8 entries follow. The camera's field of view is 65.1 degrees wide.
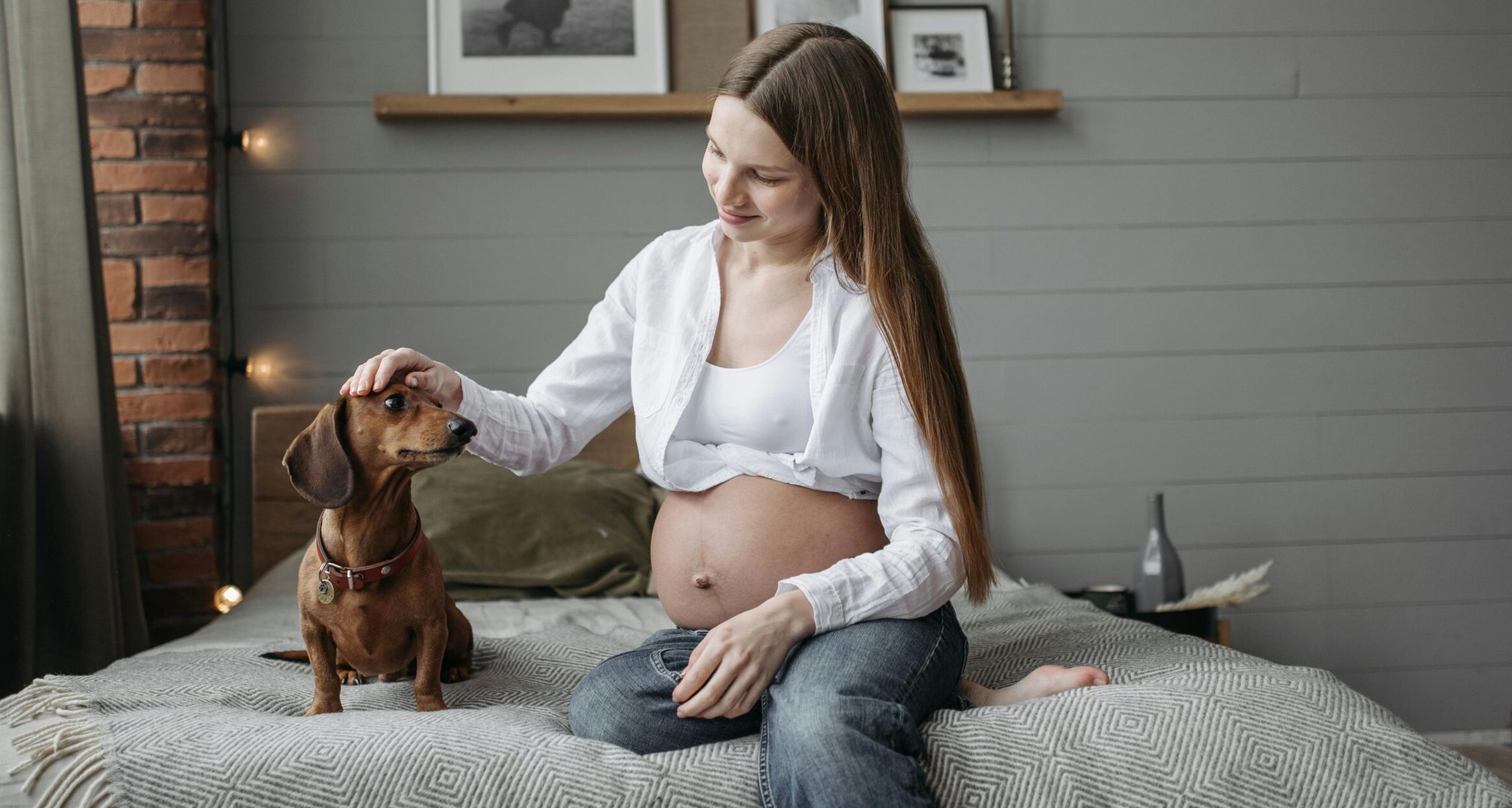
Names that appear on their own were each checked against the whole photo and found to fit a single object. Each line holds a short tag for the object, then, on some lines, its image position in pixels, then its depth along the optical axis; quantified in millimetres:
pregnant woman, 1266
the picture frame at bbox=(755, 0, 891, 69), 2939
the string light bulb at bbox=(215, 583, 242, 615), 2514
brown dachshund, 1269
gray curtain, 2098
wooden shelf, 2840
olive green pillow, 2318
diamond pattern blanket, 1104
